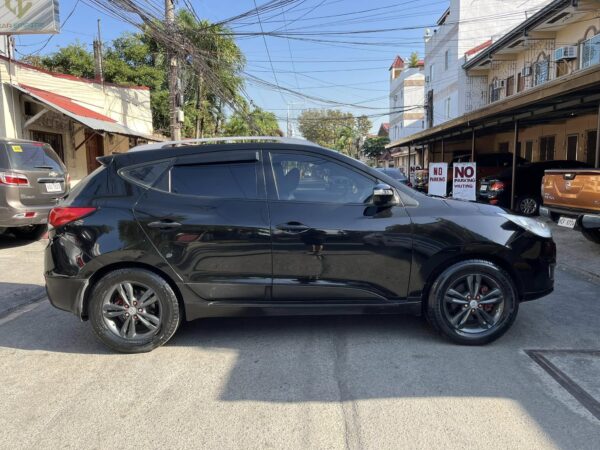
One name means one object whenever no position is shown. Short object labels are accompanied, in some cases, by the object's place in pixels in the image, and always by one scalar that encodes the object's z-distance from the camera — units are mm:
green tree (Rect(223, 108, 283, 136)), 38872
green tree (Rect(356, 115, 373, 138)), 82125
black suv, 4102
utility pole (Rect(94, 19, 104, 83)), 20812
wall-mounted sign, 10547
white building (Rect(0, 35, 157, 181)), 12195
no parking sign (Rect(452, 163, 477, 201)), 11500
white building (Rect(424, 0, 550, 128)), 27062
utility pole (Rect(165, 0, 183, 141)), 15486
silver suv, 8078
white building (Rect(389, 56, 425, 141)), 49906
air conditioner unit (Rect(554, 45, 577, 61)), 17297
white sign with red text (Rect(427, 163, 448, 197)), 12625
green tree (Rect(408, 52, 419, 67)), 60994
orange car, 6738
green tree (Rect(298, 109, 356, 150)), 77875
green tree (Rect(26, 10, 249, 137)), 24922
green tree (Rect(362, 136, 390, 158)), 67875
